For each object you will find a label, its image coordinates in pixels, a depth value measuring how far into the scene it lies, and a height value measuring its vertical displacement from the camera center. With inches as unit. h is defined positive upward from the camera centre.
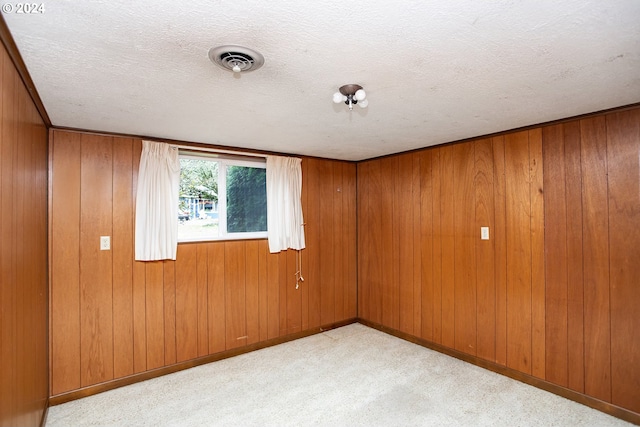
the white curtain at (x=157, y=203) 119.8 +6.3
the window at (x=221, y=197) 133.7 +9.3
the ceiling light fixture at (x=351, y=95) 74.3 +28.4
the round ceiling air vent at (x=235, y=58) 59.0 +30.3
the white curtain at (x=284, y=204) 150.5 +6.6
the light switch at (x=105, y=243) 113.8 -7.7
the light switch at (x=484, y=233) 127.2 -7.0
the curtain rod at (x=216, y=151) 129.4 +28.5
